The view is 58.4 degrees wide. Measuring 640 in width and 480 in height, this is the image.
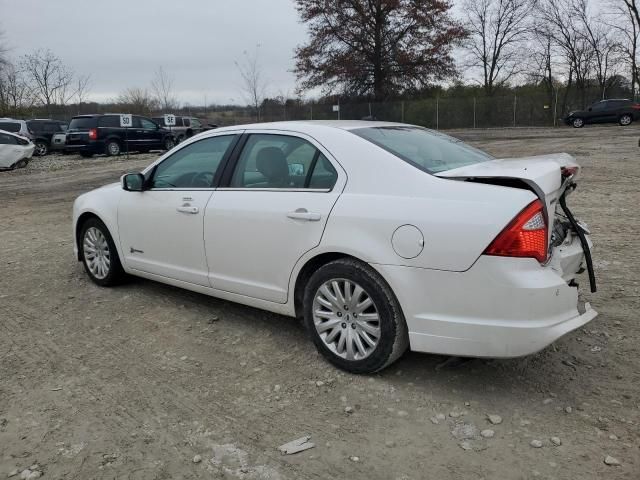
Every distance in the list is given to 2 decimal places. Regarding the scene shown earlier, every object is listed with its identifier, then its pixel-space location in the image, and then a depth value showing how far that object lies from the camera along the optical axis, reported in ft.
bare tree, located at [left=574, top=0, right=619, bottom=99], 125.49
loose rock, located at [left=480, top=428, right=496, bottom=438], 9.28
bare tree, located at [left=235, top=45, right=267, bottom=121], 134.84
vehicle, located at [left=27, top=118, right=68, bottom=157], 85.35
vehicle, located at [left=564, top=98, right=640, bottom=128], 98.78
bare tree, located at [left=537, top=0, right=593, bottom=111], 127.44
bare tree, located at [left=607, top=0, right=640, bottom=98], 118.83
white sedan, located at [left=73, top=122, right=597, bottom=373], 9.57
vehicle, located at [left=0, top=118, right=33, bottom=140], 77.56
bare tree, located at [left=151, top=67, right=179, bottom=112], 149.69
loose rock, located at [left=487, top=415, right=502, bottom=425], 9.64
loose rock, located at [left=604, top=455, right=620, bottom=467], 8.43
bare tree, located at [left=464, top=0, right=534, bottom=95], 140.69
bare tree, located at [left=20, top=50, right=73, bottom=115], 153.38
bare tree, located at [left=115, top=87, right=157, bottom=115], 144.29
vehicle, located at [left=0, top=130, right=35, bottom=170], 62.80
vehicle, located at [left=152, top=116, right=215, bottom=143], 92.01
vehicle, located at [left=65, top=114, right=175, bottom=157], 77.15
